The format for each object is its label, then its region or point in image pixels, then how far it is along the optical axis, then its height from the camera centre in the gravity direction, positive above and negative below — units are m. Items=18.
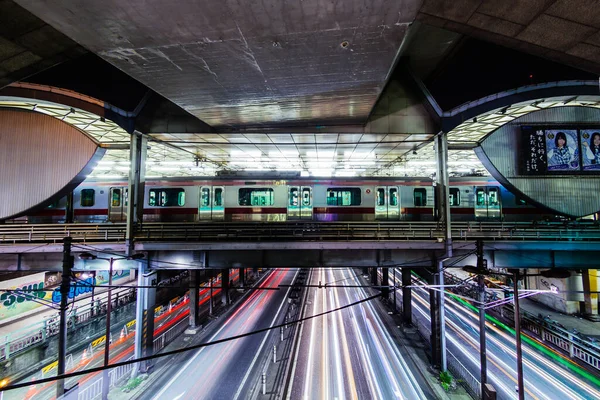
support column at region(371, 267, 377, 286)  28.46 -7.62
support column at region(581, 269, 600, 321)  21.84 -7.54
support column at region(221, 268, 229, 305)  25.58 -8.44
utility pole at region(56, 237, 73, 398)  8.12 -3.04
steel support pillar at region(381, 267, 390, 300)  25.44 -7.35
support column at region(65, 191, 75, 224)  18.41 -0.09
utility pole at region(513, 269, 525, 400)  8.09 -4.78
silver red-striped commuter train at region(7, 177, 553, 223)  18.09 +0.55
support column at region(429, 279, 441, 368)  14.45 -6.94
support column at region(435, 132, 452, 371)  13.91 +0.21
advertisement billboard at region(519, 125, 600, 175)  17.50 +4.09
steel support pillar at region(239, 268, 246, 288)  29.21 -7.68
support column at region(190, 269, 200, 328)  19.70 -7.88
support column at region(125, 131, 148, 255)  15.05 +1.88
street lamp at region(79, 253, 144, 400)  10.81 -7.43
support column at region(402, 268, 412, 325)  20.55 -8.12
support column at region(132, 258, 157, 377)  14.14 -6.05
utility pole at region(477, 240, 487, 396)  9.82 -4.20
